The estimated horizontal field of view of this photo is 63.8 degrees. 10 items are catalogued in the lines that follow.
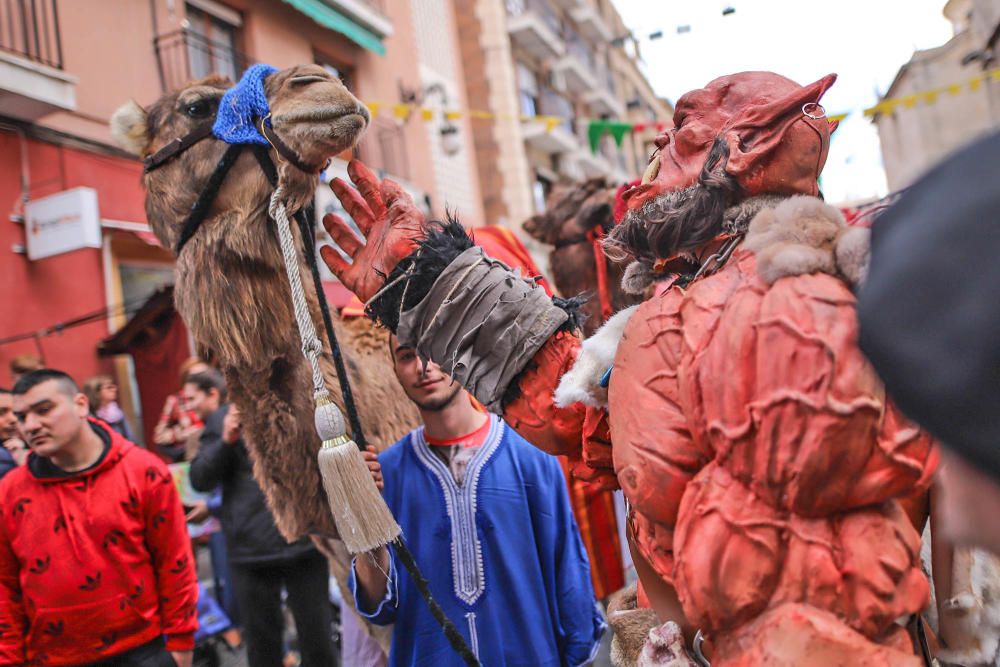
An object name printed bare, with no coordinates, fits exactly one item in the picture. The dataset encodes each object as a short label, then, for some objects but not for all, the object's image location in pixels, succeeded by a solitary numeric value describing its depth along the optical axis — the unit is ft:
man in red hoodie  10.00
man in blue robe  7.84
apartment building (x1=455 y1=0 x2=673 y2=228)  65.21
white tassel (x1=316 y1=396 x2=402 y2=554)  6.68
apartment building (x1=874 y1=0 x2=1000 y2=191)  58.13
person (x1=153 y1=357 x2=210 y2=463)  22.33
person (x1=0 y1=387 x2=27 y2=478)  16.05
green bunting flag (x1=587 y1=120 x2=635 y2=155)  34.45
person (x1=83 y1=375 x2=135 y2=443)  20.91
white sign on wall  25.41
